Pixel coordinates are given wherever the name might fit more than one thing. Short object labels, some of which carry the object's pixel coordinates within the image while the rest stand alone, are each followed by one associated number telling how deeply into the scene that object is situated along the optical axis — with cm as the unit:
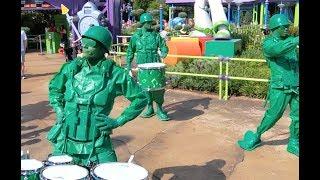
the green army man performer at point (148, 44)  808
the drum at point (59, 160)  310
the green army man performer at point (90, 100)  340
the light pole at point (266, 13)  2202
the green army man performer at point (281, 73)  527
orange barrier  1262
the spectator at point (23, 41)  1072
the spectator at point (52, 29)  1941
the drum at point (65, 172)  275
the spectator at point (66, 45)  1473
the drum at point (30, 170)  284
